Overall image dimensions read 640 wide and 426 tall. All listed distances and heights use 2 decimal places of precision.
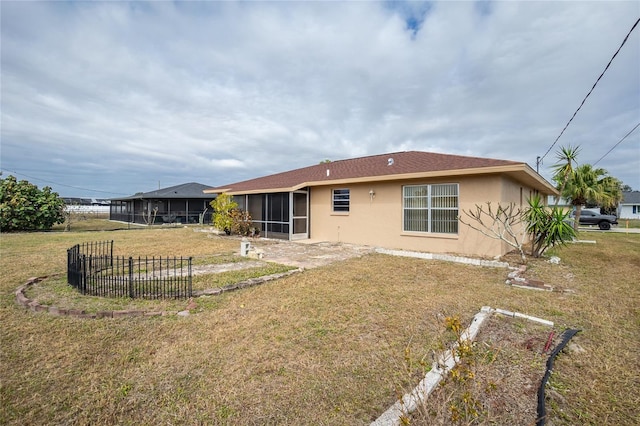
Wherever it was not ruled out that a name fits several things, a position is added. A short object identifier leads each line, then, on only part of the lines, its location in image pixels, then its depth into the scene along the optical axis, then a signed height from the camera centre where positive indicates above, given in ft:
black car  79.92 -1.47
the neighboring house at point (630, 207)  131.34 +3.34
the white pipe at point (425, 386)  7.11 -5.04
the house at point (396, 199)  30.66 +2.04
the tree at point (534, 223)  27.91 -0.98
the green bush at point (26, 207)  59.67 +1.60
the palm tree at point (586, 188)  61.87 +5.66
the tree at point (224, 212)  53.57 +0.37
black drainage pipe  7.23 -5.05
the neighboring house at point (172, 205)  86.53 +2.74
